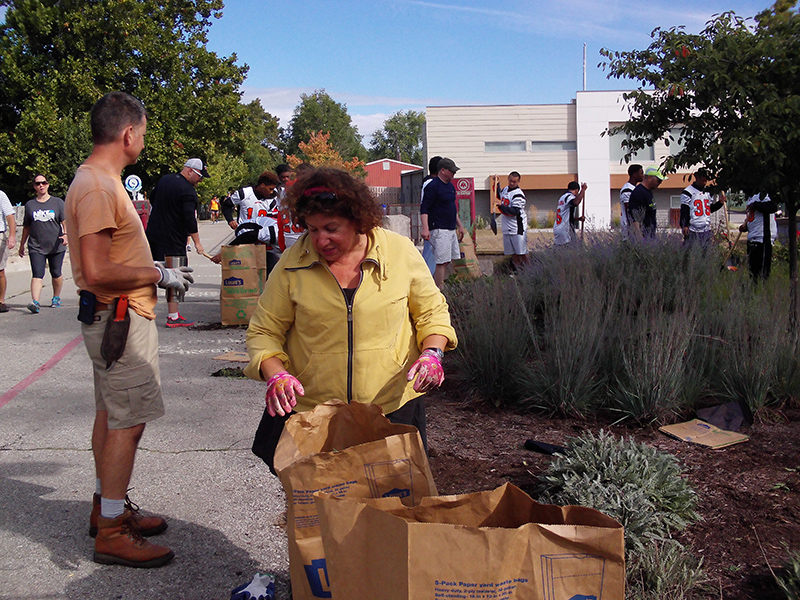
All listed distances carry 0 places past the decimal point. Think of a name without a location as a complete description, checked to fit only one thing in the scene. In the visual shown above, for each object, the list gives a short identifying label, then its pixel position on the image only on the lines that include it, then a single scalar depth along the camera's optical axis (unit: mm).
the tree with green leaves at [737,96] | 5879
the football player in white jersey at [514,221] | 11906
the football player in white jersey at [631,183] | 10789
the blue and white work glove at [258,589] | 2855
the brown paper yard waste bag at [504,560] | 1647
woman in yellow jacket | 2648
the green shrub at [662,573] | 2660
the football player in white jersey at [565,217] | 11976
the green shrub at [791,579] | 2473
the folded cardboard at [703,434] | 4254
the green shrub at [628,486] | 3018
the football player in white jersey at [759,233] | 9227
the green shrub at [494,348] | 5312
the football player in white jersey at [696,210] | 9770
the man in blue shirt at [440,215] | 9852
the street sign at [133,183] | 17672
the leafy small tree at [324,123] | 86812
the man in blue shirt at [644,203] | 9875
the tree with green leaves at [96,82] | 28922
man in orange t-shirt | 3127
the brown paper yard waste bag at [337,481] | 2098
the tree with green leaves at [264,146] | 79569
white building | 42375
